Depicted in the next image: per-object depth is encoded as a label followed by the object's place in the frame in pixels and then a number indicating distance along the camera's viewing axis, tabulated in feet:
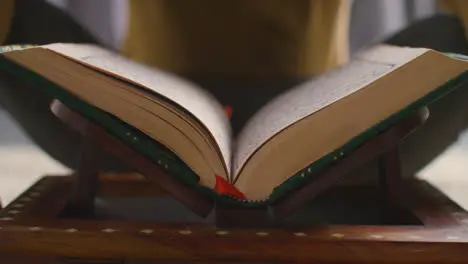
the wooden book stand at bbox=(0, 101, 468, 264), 2.42
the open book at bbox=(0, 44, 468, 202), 2.42
